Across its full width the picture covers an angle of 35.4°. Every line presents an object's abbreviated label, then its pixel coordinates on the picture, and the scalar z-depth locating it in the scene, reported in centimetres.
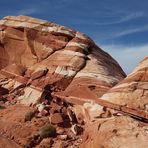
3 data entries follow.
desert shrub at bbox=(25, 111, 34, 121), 1690
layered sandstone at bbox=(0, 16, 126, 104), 1910
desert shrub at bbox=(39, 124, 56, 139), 1534
